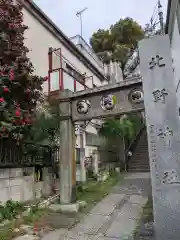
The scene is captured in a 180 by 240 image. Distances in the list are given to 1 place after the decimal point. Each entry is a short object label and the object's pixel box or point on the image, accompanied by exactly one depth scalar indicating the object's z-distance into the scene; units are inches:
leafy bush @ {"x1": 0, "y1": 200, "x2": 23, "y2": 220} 210.6
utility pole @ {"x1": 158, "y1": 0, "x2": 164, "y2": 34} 305.9
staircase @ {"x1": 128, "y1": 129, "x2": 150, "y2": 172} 612.4
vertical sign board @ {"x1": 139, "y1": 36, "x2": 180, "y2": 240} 142.5
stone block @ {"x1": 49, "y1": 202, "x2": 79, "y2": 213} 257.7
